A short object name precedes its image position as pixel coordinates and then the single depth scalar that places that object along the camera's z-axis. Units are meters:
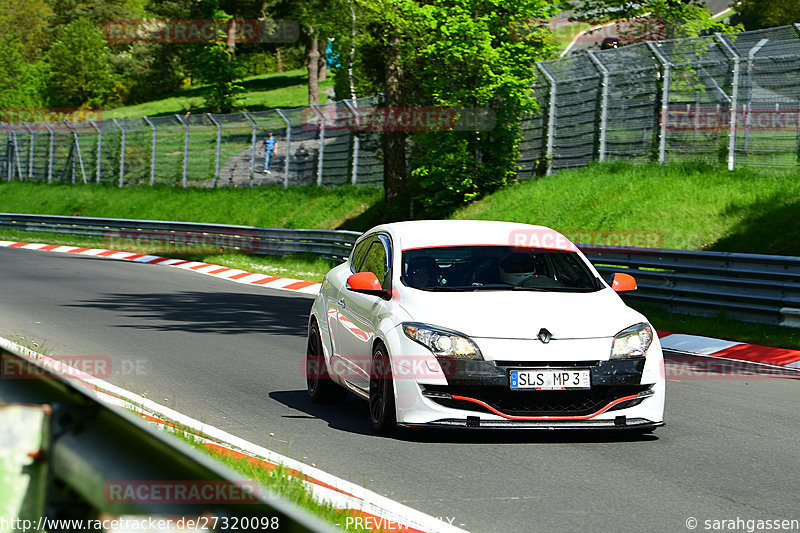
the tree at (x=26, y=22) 127.00
